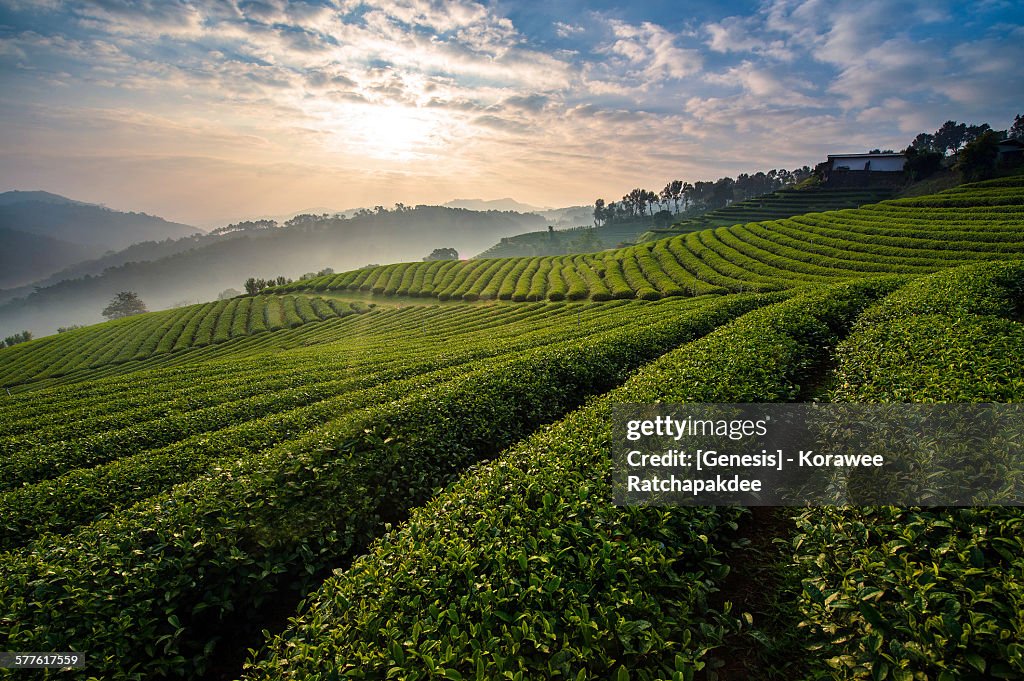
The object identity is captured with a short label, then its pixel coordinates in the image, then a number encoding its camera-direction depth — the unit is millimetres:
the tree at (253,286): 93875
